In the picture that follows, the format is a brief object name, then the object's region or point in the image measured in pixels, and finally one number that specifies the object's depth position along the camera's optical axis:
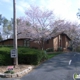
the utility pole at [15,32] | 5.89
